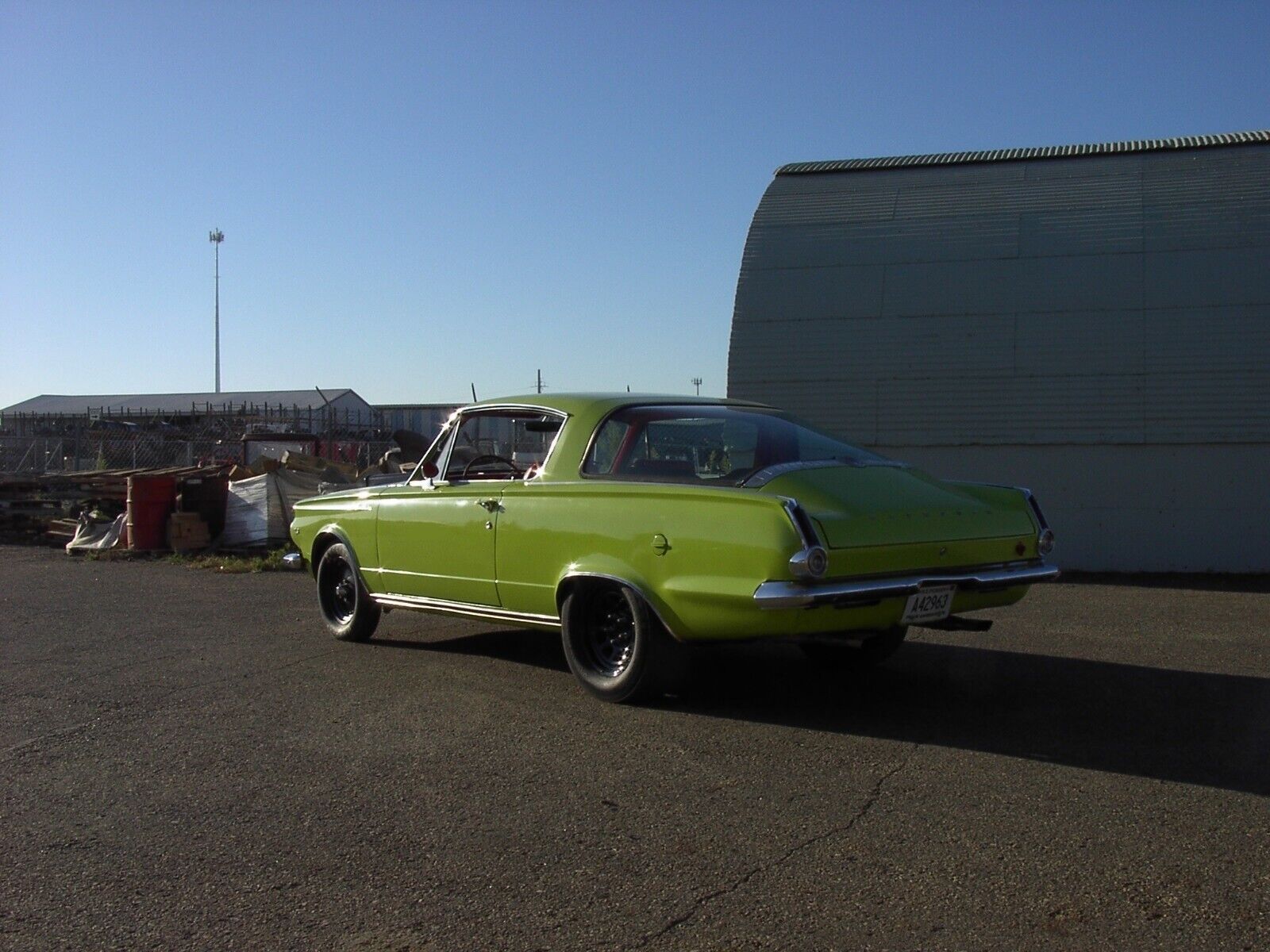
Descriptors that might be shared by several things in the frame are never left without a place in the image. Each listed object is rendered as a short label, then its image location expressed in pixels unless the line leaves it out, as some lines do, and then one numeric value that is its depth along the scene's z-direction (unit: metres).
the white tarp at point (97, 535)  16.19
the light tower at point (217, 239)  70.75
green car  5.41
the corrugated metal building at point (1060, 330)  13.23
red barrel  15.77
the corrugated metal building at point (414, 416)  45.34
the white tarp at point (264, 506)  15.46
